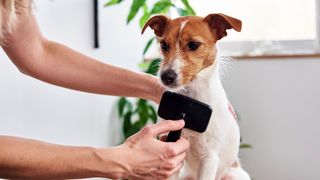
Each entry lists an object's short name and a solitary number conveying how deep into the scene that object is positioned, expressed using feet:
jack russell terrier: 3.44
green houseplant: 7.53
